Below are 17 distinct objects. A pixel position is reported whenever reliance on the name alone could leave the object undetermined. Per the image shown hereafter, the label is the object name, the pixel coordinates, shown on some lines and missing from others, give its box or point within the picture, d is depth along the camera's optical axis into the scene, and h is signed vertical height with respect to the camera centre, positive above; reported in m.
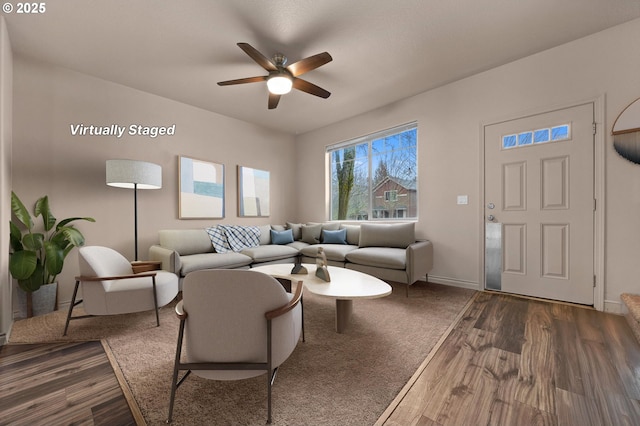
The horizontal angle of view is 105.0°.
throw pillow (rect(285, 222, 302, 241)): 4.80 -0.37
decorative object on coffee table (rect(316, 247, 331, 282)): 2.10 -0.51
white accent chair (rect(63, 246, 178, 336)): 2.04 -0.67
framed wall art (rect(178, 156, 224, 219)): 3.75 +0.36
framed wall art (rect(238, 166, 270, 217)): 4.45 +0.36
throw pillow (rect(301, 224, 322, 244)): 4.49 -0.41
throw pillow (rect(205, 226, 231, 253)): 3.62 -0.42
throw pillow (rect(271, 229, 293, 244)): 4.37 -0.47
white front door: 2.52 +0.07
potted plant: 2.20 -0.35
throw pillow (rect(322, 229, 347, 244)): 4.29 -0.46
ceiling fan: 2.23 +1.39
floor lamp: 2.65 +0.42
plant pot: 2.47 -0.90
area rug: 1.23 -1.01
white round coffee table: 1.81 -0.61
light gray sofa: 2.93 -0.57
